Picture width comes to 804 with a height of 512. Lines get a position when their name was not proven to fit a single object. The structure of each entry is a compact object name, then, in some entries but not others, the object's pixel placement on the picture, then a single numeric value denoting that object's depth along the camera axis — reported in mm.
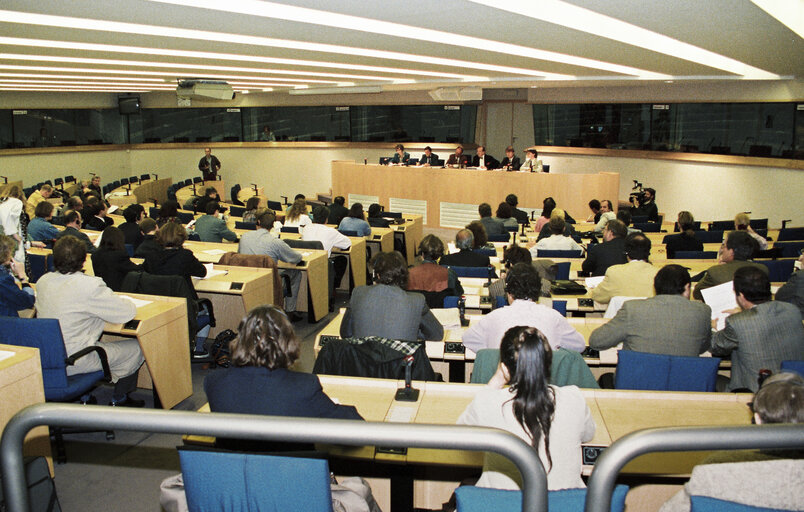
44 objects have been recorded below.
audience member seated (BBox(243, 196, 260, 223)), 9633
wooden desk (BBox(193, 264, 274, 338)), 6133
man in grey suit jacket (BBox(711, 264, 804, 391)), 3738
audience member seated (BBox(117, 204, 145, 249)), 8148
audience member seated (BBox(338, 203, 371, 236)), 9352
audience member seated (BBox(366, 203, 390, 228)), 10562
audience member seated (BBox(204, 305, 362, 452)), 2604
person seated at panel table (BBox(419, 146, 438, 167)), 15281
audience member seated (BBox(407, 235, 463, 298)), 5488
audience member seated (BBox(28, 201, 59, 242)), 8617
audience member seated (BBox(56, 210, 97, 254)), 7613
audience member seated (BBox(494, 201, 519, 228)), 9812
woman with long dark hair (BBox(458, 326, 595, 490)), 2330
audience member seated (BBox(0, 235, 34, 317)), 4836
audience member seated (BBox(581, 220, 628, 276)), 6375
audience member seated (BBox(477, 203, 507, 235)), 9148
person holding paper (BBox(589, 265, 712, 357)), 3824
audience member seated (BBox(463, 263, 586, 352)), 3760
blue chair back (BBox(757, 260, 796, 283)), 6637
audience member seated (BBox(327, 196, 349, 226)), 10898
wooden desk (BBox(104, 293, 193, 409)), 4656
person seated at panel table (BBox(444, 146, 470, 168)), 14797
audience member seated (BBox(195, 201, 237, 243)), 8750
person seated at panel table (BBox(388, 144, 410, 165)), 15758
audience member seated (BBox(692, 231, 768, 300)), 5164
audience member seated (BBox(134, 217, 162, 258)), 6133
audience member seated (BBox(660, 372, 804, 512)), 1998
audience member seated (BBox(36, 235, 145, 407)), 4414
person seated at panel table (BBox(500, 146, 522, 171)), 13969
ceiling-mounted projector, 12047
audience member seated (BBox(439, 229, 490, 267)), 6523
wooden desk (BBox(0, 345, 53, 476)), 3482
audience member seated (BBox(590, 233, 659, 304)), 5082
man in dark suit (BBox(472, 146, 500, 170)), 14433
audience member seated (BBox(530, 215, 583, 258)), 7484
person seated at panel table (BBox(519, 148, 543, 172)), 13727
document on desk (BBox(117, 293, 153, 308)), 5039
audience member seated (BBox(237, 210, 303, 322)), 7105
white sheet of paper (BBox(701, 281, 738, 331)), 4602
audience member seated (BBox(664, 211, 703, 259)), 7645
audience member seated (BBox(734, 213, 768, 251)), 7676
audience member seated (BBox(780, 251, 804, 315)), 4918
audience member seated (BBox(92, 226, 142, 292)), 5690
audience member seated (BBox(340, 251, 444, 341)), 4168
